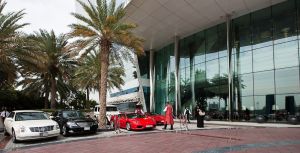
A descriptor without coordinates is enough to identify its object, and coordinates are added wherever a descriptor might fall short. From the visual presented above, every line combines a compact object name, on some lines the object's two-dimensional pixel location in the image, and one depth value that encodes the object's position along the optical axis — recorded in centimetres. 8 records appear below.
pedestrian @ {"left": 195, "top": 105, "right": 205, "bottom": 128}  2007
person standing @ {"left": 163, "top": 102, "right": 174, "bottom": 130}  1789
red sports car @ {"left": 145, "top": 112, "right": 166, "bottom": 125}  2289
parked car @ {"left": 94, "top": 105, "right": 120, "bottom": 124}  2584
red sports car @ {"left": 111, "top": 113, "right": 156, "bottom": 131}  1816
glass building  2414
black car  1535
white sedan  1292
